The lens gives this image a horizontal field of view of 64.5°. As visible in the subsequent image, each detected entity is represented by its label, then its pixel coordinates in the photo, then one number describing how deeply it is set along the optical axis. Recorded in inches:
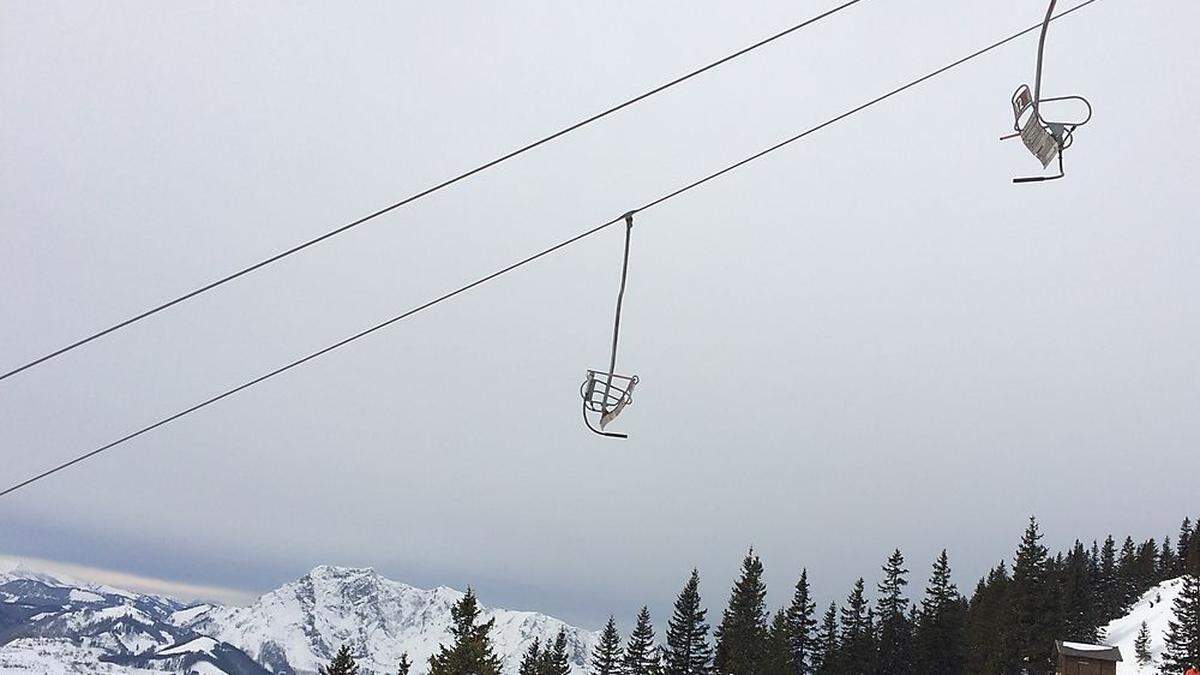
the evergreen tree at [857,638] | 2787.9
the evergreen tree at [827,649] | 2802.7
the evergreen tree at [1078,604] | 3132.4
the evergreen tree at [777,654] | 2400.3
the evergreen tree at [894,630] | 2805.1
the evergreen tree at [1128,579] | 4322.3
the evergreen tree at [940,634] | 2765.7
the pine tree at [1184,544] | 4801.2
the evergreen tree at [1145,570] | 4621.1
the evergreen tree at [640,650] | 2546.8
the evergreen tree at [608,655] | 2527.1
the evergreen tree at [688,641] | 2442.2
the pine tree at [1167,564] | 4982.8
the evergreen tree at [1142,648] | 2999.5
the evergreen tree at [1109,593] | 4087.1
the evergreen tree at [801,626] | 2883.9
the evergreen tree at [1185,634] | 2426.8
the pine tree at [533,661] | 2284.7
